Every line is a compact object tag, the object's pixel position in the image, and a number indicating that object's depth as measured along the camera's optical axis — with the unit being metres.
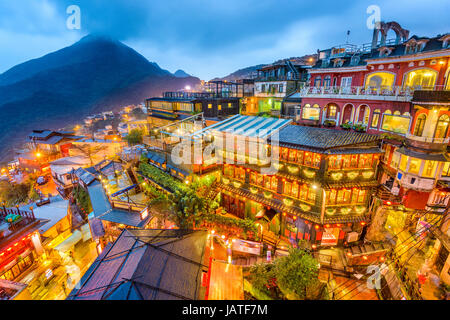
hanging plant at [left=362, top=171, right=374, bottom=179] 19.29
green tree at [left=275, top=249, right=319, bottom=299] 13.29
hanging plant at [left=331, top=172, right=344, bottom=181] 18.89
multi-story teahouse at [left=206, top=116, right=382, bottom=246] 18.91
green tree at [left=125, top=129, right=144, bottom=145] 48.94
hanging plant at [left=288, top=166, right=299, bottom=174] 20.11
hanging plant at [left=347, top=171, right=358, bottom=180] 19.08
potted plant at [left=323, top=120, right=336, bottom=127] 25.51
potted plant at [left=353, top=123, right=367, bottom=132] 21.87
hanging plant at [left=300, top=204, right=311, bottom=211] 19.80
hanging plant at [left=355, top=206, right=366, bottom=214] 19.91
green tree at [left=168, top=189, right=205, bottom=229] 18.09
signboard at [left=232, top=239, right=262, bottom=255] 18.83
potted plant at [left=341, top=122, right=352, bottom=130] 22.52
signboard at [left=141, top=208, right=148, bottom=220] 20.34
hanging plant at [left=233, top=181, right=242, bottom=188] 24.37
